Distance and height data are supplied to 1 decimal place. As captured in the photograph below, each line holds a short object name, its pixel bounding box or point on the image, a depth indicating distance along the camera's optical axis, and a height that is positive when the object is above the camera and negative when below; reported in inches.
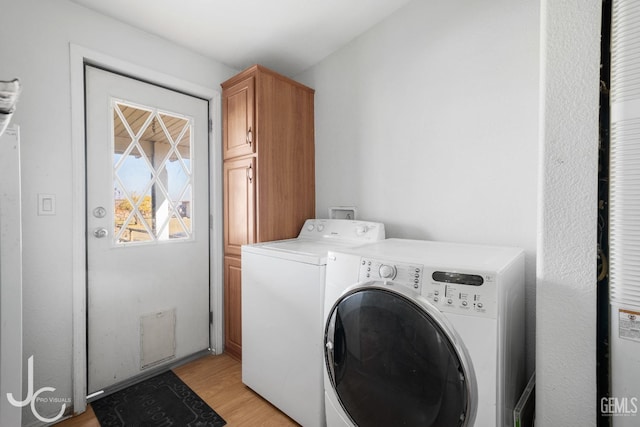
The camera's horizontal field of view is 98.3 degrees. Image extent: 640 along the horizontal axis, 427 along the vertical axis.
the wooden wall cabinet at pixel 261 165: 78.4 +13.6
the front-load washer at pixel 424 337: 33.4 -17.5
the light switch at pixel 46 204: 59.9 +1.2
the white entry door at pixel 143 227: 69.3 -4.8
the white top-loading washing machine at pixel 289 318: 54.4 -23.7
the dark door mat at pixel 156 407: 60.4 -46.5
